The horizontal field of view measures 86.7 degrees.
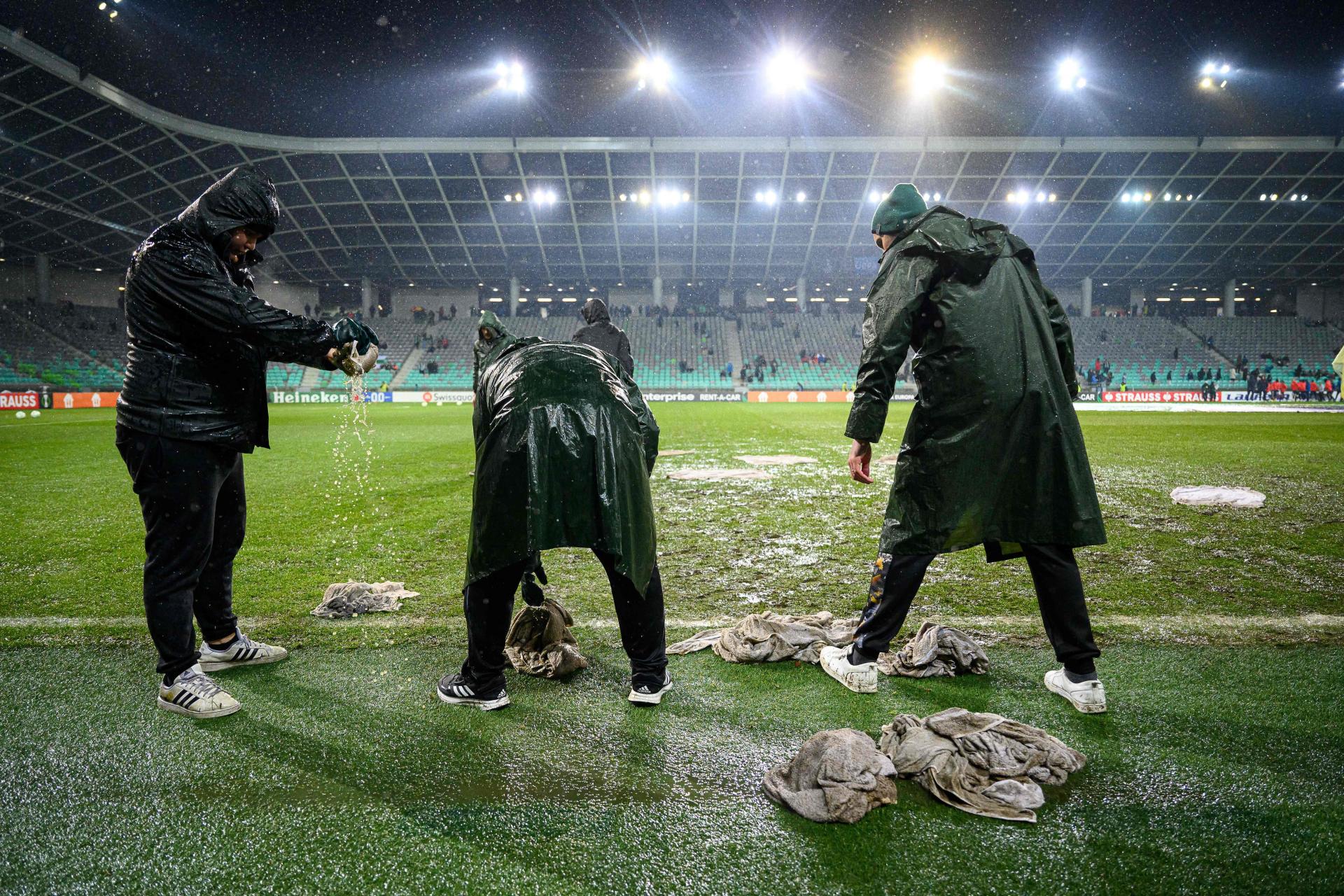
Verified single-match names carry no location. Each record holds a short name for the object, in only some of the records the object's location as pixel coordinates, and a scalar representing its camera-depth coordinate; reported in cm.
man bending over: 243
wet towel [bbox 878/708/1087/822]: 203
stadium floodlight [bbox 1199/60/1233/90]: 3597
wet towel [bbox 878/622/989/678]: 304
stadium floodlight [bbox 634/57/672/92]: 3825
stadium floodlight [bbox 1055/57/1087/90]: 3662
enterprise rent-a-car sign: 4288
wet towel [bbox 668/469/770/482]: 961
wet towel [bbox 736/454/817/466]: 1126
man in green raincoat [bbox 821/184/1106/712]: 266
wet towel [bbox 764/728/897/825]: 198
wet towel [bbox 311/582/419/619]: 401
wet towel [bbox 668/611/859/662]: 322
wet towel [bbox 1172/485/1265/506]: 696
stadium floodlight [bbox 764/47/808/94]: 3741
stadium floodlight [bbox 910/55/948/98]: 3706
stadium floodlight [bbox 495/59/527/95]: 3781
